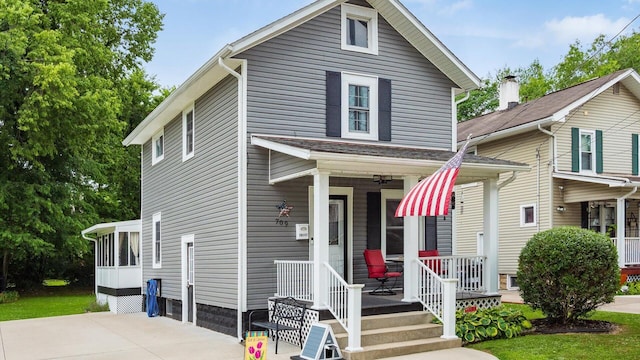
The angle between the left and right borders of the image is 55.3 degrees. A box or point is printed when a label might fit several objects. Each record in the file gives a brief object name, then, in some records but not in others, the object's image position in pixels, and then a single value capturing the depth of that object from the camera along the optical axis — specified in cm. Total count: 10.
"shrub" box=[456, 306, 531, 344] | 1009
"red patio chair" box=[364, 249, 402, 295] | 1170
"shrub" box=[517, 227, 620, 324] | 990
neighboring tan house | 1848
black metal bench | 986
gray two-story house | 1068
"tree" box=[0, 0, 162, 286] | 2081
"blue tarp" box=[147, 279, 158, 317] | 1636
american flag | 894
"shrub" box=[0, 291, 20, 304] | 2318
